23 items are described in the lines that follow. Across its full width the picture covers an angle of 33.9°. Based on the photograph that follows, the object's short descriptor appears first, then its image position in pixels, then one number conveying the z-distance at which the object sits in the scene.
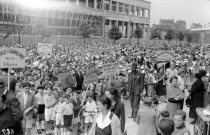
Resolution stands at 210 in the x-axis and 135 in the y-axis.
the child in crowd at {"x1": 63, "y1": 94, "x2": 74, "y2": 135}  8.16
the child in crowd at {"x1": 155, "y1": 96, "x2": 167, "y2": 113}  11.54
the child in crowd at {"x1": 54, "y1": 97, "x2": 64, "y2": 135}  8.15
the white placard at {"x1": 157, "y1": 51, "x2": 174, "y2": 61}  13.41
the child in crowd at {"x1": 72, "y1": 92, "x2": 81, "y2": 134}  8.56
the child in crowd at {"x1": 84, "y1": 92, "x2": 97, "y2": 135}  8.54
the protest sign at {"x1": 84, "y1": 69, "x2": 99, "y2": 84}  9.07
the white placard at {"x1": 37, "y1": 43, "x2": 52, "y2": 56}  16.00
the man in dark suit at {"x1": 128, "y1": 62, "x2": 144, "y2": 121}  9.45
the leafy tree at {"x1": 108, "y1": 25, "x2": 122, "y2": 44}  59.19
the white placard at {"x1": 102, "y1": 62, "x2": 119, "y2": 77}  10.00
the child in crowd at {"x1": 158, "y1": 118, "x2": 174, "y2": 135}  3.94
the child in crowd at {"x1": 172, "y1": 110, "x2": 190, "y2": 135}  4.22
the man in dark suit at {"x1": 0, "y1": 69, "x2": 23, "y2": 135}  4.79
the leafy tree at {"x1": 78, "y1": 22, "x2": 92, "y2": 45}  52.19
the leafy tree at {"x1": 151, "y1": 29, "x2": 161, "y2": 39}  76.00
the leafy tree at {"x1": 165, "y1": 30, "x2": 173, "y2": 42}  76.31
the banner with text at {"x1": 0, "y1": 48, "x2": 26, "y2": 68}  8.55
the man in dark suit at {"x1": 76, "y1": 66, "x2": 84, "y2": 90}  11.36
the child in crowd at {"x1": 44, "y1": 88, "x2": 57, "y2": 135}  8.60
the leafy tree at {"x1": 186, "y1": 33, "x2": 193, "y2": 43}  80.79
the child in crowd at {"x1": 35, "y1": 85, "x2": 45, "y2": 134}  8.87
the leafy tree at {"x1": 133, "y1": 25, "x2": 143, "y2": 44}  68.38
